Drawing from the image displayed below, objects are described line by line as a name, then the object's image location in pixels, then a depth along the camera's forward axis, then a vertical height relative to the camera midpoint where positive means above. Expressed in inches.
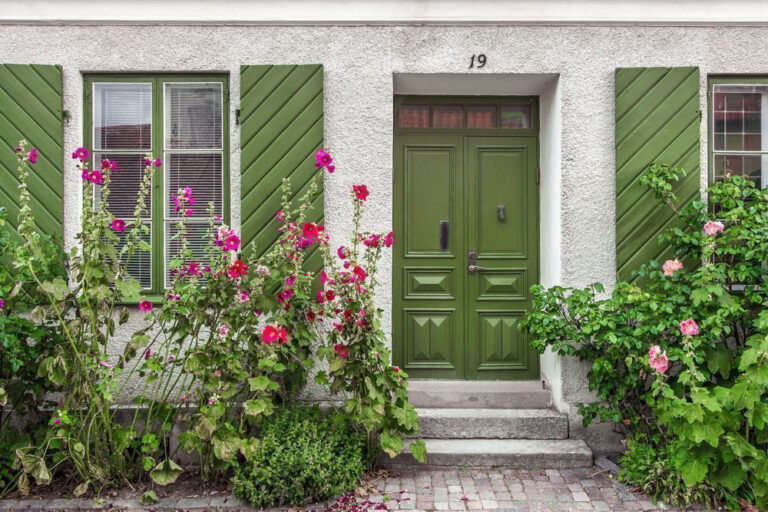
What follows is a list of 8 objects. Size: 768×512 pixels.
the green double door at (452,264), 206.1 -2.8
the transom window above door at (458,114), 207.2 +46.4
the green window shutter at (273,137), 189.2 +35.2
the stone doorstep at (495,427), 188.4 -51.0
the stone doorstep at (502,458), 178.4 -57.1
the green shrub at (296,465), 154.9 -52.3
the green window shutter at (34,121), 189.5 +39.9
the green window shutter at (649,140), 188.9 +34.6
